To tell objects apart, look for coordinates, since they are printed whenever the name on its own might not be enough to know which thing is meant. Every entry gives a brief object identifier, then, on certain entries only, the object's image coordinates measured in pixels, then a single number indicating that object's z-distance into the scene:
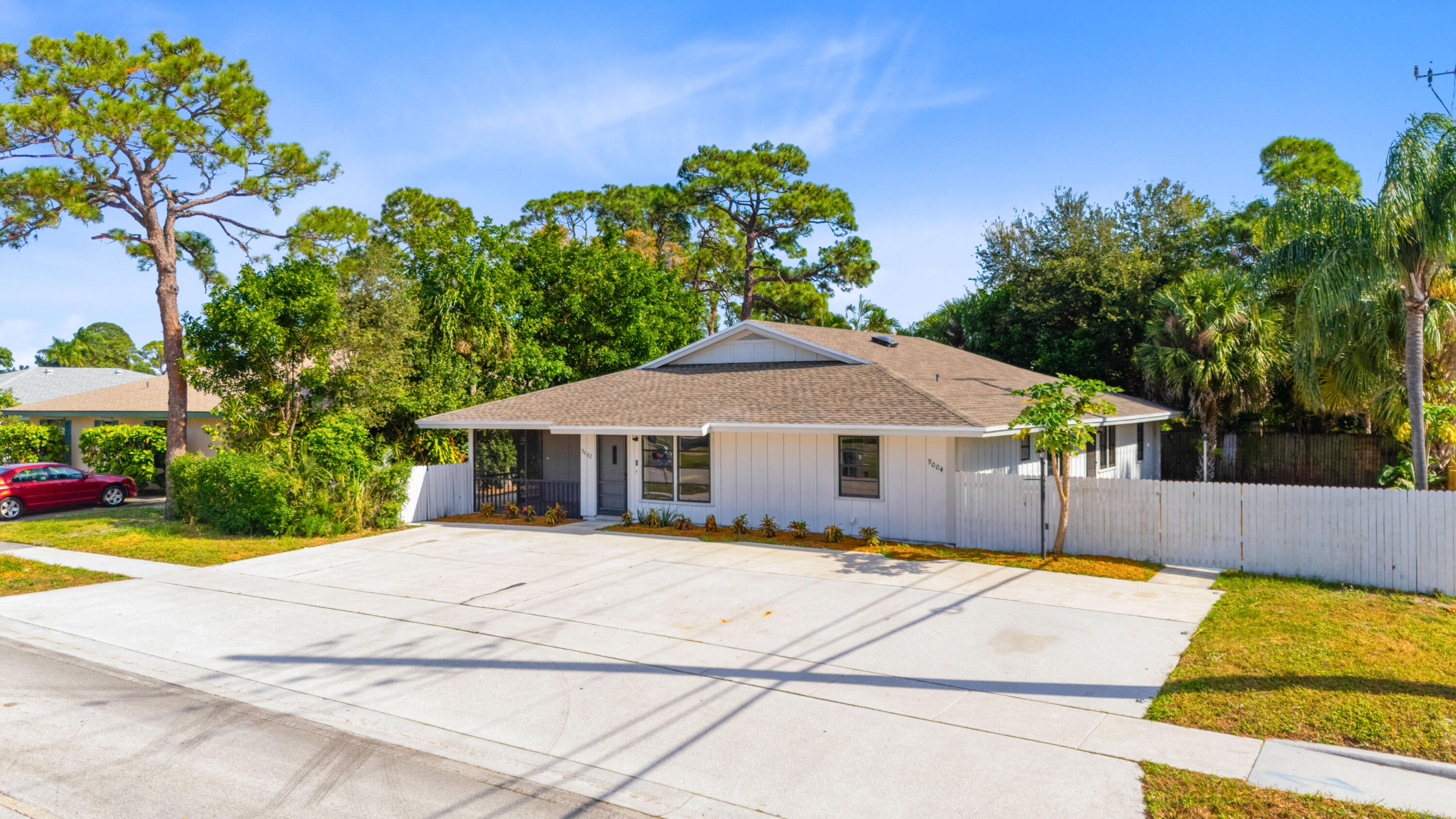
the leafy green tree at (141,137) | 19.58
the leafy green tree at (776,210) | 38.69
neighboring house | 26.66
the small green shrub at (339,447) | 17.69
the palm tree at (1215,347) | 23.44
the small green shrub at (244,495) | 17.23
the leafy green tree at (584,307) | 29.20
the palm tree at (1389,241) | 11.73
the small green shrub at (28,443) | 27.95
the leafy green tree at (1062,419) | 13.38
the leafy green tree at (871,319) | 40.88
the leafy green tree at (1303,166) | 38.91
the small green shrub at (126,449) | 26.05
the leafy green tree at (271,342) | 18.70
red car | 21.75
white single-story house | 15.73
